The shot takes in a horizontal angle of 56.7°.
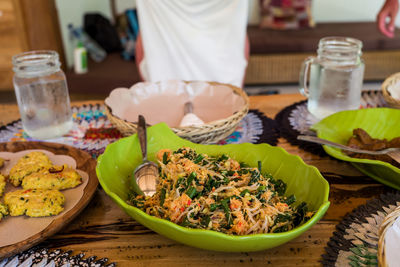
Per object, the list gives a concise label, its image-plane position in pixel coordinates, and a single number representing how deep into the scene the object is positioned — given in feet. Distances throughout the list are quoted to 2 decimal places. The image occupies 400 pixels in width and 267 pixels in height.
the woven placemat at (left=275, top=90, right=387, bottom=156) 3.25
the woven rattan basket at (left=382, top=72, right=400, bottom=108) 3.48
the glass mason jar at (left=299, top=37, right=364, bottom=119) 3.59
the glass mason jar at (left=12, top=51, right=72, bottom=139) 3.45
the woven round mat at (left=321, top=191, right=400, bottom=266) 1.95
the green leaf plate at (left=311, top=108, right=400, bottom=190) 3.20
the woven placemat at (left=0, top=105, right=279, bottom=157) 3.38
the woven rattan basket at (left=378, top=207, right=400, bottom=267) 1.68
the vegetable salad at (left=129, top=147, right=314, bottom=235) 2.00
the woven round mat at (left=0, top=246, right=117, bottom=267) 2.01
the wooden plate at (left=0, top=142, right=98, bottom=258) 2.03
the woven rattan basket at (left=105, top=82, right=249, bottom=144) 2.95
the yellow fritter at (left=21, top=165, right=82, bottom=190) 2.48
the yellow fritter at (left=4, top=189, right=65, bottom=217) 2.23
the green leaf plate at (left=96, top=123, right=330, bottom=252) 1.82
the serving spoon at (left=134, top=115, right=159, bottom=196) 2.46
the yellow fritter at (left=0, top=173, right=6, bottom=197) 2.52
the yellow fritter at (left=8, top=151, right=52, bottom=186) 2.60
